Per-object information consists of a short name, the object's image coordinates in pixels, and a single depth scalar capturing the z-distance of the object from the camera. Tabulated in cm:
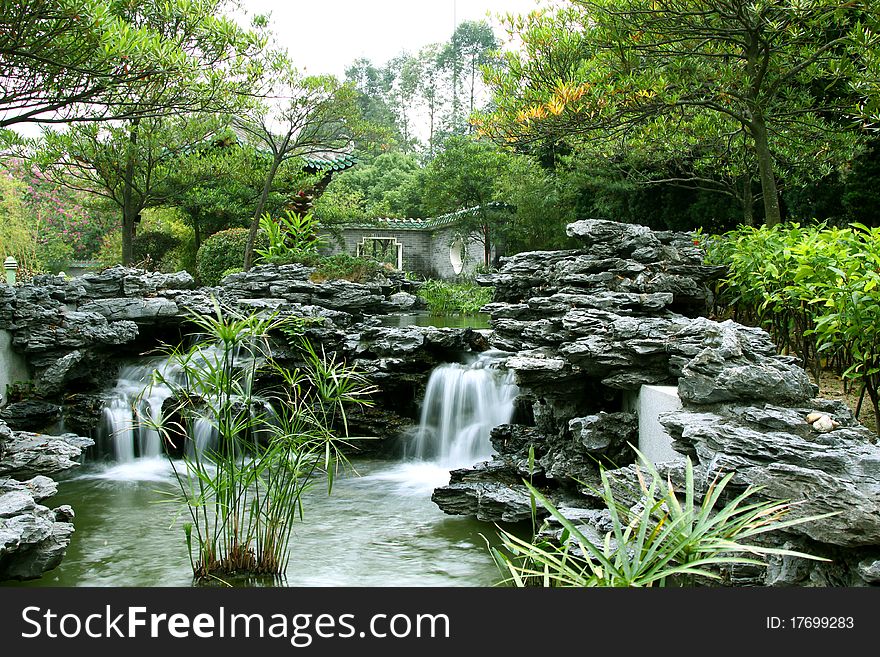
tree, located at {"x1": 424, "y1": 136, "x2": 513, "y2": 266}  1684
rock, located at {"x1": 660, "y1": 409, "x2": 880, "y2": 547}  248
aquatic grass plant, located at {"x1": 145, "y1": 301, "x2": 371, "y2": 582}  340
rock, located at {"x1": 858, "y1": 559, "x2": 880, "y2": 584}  238
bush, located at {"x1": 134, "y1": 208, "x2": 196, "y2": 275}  1678
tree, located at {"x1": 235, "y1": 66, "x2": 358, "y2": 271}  1244
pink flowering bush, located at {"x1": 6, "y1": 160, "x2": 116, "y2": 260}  2002
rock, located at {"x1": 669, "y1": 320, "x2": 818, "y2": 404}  347
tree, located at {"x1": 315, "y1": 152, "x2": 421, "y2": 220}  2409
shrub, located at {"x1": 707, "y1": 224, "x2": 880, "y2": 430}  334
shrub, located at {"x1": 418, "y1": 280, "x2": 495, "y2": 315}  1361
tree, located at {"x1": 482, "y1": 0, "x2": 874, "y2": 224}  580
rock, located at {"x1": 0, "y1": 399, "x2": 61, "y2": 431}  668
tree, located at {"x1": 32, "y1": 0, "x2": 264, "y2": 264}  682
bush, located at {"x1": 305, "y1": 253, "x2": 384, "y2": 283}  1084
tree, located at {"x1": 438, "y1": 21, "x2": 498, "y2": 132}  3206
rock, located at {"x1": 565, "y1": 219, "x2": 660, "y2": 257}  633
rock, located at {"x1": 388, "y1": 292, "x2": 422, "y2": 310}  1173
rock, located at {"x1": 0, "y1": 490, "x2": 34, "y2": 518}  363
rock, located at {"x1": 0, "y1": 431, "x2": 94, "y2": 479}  463
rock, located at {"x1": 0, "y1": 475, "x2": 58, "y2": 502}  406
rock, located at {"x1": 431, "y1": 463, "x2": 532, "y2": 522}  481
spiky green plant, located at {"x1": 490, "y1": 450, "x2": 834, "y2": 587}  213
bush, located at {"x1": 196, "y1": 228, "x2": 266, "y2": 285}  1448
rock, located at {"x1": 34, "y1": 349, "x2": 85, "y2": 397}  717
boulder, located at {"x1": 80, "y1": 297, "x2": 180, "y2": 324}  806
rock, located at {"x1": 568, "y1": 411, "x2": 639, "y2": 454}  459
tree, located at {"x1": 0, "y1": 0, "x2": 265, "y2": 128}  554
